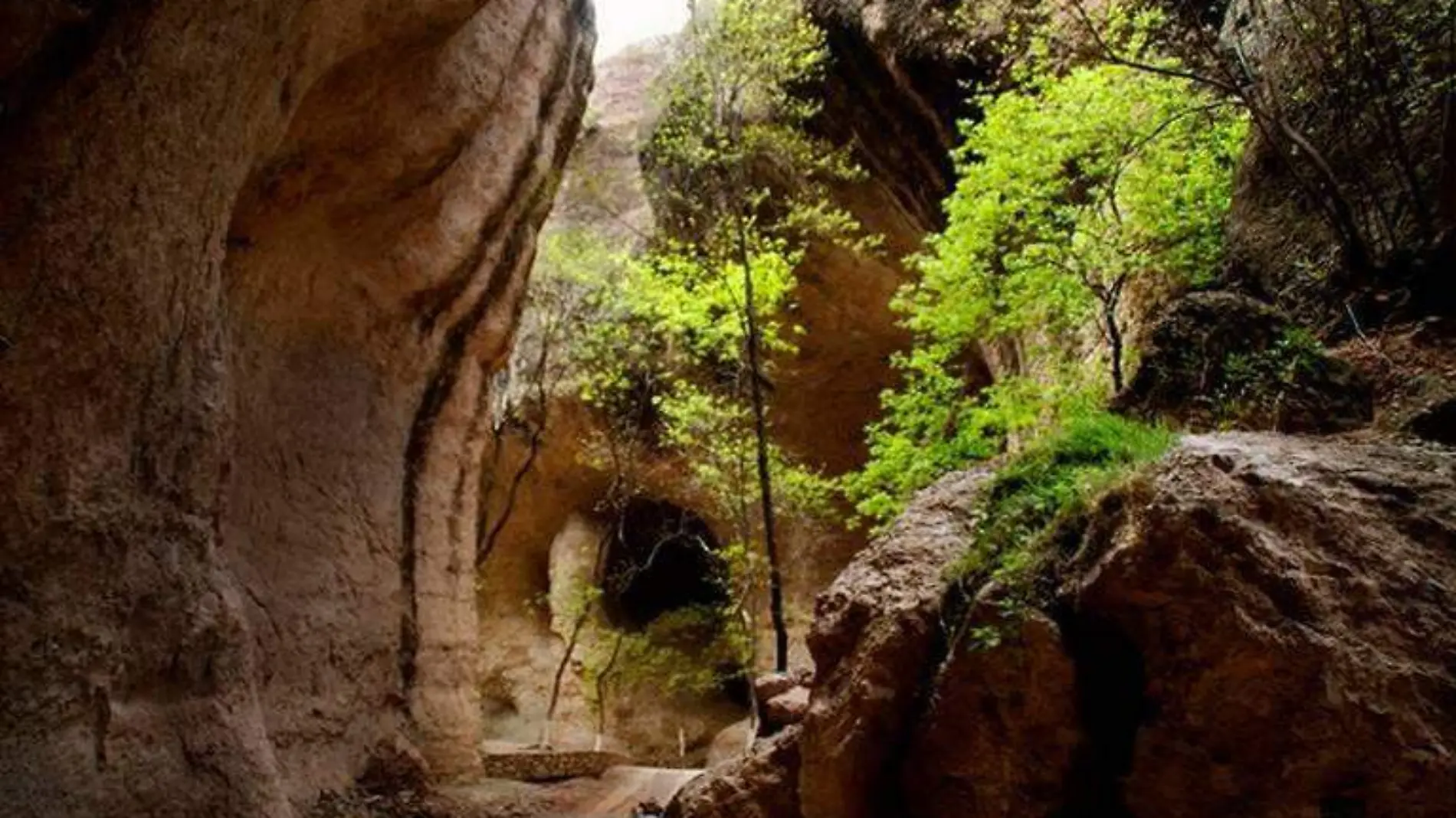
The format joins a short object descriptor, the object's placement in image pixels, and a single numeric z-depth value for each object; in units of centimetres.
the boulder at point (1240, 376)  540
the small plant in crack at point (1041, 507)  447
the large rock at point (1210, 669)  336
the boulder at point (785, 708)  725
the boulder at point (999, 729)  410
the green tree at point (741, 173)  1446
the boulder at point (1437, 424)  450
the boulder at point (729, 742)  1862
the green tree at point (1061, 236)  872
